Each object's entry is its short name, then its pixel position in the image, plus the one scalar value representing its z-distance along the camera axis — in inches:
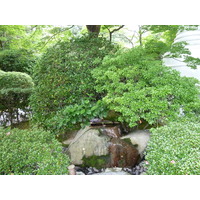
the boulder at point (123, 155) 112.8
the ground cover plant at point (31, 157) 80.5
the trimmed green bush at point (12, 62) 233.6
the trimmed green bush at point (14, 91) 163.9
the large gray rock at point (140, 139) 115.0
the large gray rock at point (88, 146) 115.3
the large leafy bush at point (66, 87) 130.5
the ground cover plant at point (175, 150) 66.1
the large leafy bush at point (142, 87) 103.0
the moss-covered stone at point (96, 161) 113.2
